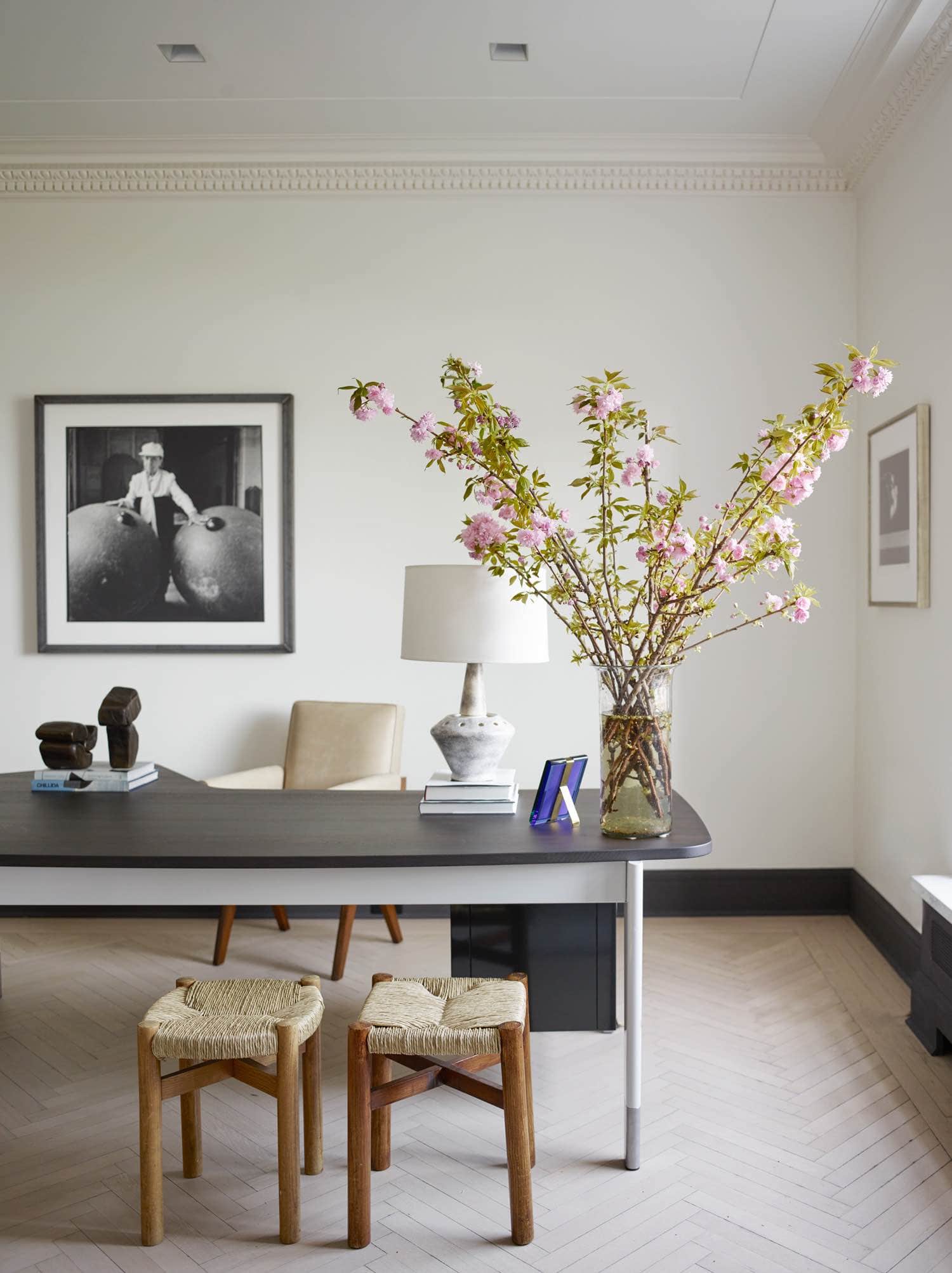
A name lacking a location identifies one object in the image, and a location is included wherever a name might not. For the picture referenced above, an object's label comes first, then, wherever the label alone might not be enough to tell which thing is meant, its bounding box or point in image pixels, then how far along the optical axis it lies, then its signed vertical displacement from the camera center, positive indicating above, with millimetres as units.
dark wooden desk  2408 -580
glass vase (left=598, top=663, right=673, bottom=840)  2500 -327
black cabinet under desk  3068 -954
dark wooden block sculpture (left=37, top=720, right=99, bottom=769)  3213 -400
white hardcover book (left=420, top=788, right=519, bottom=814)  2854 -520
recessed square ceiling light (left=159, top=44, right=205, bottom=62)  3756 +1957
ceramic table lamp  2766 -60
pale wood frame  3670 +373
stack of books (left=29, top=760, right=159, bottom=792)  3191 -501
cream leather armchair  4258 -562
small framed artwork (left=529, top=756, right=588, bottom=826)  2715 -469
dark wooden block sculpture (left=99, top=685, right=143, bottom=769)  3258 -349
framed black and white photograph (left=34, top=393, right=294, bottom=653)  4598 +391
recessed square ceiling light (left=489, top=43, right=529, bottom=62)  3736 +1943
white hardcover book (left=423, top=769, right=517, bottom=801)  2863 -479
